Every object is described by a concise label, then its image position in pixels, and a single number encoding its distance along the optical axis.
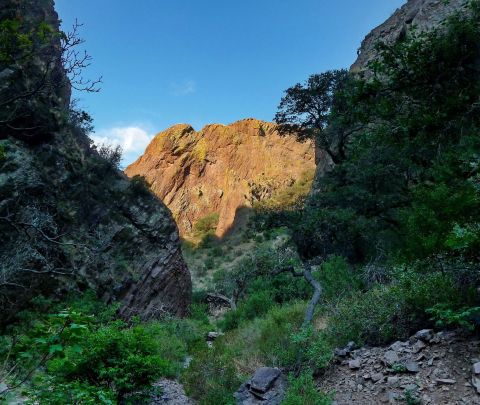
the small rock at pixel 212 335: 13.92
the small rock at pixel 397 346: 5.36
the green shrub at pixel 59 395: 3.64
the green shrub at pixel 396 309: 5.82
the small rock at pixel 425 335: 5.21
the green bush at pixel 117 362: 5.45
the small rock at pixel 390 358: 5.11
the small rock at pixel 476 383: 4.01
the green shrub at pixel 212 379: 6.27
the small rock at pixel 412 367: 4.79
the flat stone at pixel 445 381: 4.33
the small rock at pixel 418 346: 5.11
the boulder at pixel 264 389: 5.61
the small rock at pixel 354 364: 5.57
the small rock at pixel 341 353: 6.05
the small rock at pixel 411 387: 4.44
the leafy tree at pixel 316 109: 20.14
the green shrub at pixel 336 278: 10.78
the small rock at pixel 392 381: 4.76
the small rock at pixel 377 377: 5.03
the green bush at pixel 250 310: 14.14
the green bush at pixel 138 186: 18.28
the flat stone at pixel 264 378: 5.81
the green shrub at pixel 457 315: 4.61
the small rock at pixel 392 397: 4.46
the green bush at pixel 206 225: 54.03
